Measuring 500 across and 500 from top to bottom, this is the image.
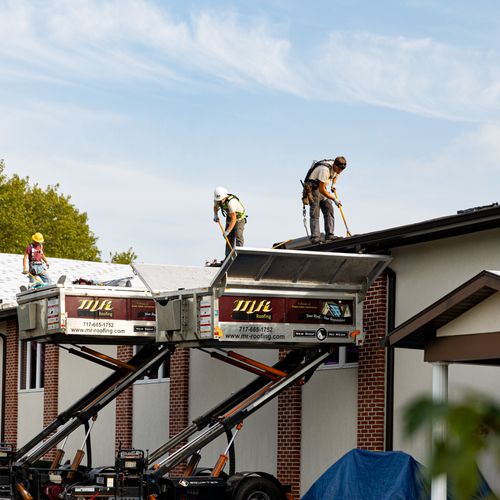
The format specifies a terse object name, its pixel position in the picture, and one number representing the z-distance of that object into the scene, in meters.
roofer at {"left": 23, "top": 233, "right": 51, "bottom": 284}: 25.42
